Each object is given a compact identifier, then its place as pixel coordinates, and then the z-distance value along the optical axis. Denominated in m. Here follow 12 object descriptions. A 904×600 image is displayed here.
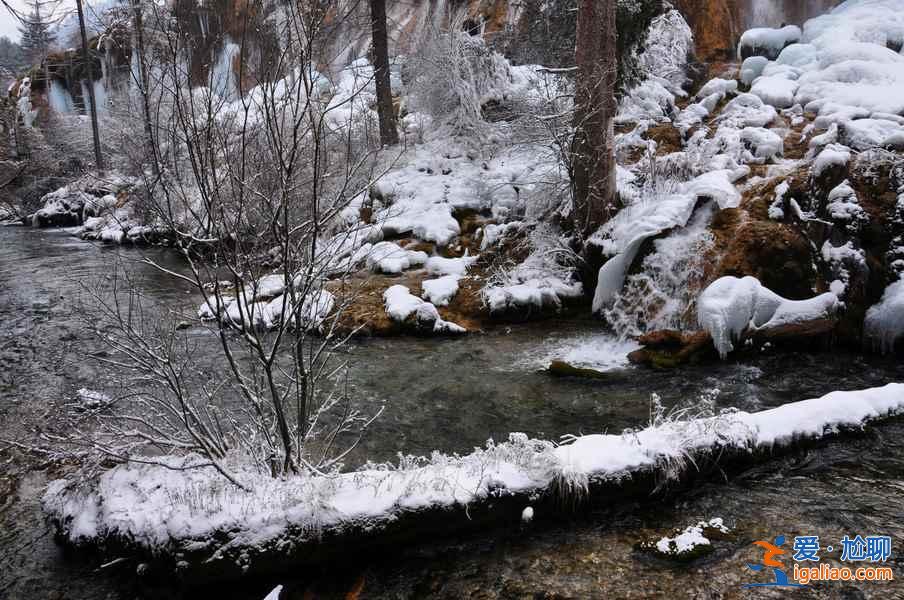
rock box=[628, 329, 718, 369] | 6.55
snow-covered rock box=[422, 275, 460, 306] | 8.66
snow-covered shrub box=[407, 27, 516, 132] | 12.70
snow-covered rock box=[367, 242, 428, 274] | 9.87
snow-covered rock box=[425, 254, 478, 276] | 9.57
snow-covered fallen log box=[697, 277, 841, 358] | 6.50
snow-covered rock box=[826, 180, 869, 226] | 6.94
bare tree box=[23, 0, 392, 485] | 2.70
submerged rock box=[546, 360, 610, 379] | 6.39
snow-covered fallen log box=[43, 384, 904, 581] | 3.27
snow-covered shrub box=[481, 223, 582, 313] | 8.37
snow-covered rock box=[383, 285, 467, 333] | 8.04
